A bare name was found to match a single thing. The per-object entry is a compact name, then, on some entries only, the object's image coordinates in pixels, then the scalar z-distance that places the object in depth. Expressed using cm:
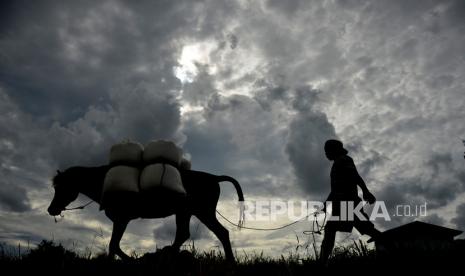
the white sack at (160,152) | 734
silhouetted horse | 736
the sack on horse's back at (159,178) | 696
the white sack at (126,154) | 741
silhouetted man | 626
